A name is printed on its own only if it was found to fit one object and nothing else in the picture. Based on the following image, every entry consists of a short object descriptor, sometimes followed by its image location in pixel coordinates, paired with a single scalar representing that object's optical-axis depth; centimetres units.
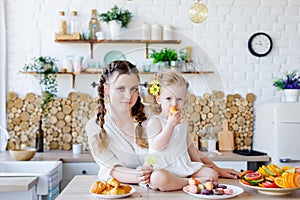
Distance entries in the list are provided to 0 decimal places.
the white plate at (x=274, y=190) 177
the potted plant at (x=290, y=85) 412
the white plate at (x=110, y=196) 175
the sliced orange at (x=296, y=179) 178
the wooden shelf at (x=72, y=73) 415
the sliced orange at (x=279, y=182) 177
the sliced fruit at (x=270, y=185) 179
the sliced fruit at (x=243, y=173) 205
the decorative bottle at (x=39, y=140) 416
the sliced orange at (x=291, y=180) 177
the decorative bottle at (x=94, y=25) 432
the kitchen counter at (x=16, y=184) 282
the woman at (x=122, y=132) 167
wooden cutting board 433
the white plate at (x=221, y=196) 173
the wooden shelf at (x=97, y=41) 414
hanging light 361
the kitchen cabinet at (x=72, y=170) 380
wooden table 176
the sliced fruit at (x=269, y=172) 188
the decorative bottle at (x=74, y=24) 432
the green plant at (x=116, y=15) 428
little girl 167
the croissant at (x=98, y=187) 178
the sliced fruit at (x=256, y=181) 185
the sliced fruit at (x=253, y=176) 188
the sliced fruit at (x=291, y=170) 187
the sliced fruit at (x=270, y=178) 183
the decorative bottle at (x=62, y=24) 429
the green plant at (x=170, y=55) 368
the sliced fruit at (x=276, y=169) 189
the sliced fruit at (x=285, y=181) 176
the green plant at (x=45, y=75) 425
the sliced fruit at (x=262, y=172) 190
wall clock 448
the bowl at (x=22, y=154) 362
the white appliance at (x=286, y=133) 380
